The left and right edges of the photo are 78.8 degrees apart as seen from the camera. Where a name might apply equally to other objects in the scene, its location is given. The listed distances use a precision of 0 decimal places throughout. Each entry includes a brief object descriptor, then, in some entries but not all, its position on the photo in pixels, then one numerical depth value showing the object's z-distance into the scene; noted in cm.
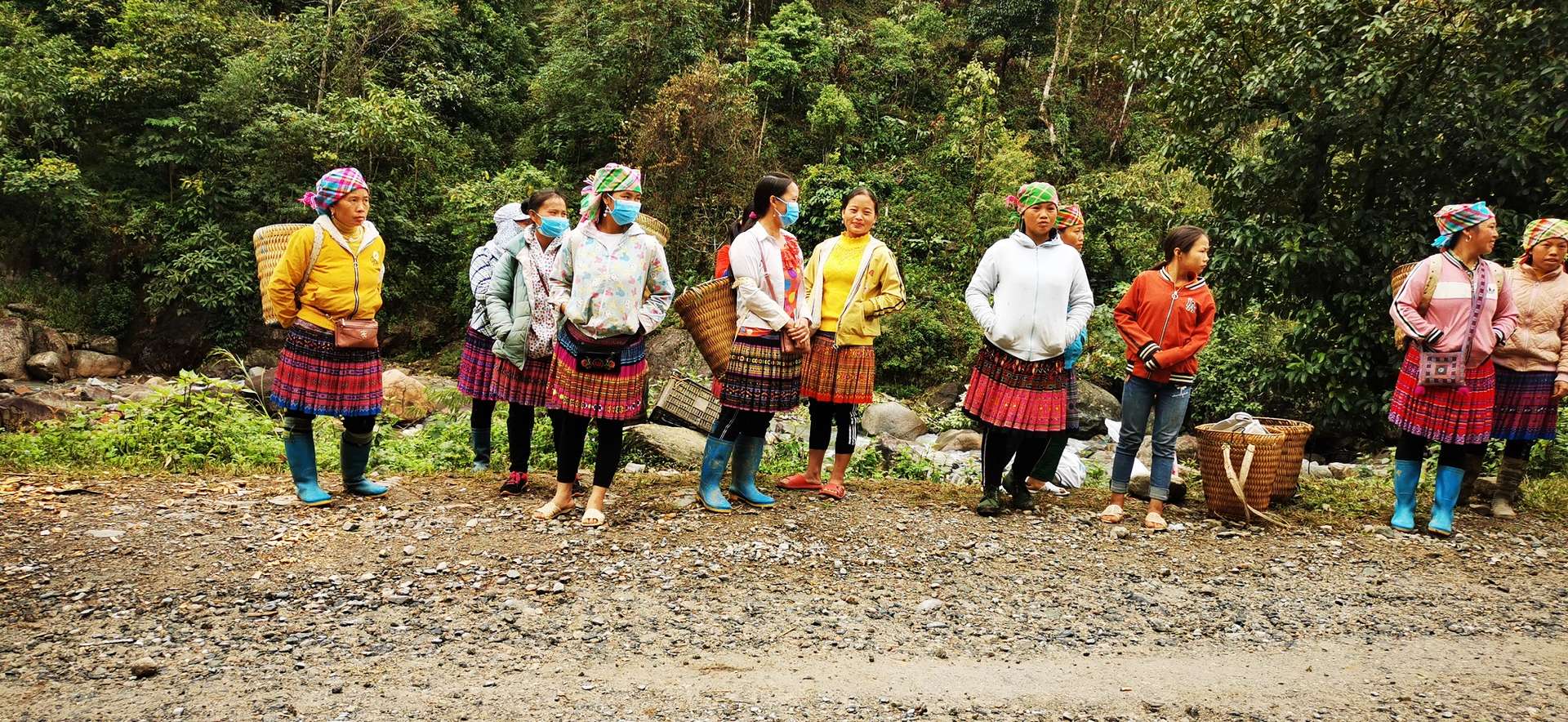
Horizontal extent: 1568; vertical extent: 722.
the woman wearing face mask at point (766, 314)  501
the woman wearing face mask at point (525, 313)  532
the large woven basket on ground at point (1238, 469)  538
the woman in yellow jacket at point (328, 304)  479
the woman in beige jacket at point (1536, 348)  523
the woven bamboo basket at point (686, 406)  902
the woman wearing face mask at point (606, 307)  466
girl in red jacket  513
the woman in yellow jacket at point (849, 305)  530
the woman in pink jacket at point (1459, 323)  508
